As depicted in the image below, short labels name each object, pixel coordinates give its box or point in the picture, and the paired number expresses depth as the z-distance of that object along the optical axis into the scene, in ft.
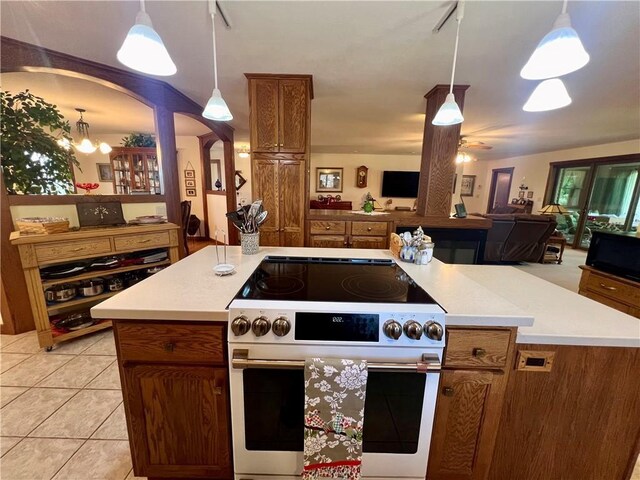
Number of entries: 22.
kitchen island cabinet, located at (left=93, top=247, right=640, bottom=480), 3.03
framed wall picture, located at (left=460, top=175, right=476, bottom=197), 30.01
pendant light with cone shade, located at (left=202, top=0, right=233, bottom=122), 5.06
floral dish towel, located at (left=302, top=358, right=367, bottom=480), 2.89
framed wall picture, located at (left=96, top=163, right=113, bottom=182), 17.04
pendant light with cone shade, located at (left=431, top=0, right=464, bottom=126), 5.14
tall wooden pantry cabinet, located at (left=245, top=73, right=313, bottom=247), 7.85
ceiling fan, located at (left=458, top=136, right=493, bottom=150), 16.12
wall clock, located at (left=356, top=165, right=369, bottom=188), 25.46
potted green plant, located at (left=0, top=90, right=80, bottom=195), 6.39
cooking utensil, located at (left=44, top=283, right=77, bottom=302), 6.73
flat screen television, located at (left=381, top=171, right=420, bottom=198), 25.57
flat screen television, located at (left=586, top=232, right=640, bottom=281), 7.03
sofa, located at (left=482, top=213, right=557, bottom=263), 13.33
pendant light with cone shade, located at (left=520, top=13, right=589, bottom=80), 3.17
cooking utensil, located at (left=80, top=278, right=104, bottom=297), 7.21
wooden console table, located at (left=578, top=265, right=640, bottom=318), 6.99
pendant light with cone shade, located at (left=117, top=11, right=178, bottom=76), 3.31
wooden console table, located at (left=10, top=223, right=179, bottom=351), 6.09
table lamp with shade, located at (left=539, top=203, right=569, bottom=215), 15.88
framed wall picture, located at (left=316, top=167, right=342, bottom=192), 25.48
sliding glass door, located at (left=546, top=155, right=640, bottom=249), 16.55
